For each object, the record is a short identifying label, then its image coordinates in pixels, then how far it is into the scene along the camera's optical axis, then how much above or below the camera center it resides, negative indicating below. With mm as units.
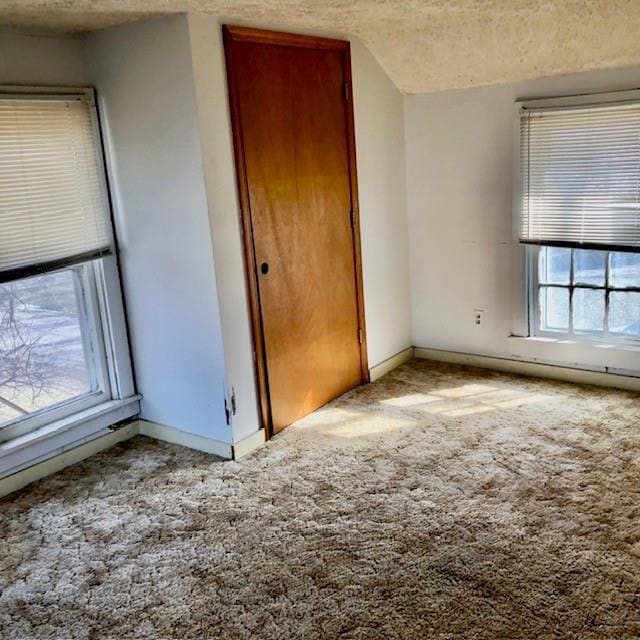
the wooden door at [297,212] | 3404 -265
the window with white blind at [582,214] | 3740 -403
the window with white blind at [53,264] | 3172 -402
